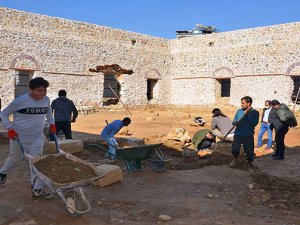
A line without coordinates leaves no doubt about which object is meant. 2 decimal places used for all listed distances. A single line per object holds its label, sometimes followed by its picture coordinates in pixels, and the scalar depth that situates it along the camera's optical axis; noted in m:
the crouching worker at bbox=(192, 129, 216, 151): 8.09
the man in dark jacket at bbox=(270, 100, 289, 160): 7.70
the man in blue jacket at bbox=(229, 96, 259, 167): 6.67
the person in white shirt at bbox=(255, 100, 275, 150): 8.91
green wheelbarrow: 5.91
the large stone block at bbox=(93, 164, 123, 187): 5.21
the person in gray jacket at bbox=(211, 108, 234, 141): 8.06
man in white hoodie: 4.23
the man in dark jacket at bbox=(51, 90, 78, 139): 7.52
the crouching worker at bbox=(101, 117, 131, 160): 7.12
